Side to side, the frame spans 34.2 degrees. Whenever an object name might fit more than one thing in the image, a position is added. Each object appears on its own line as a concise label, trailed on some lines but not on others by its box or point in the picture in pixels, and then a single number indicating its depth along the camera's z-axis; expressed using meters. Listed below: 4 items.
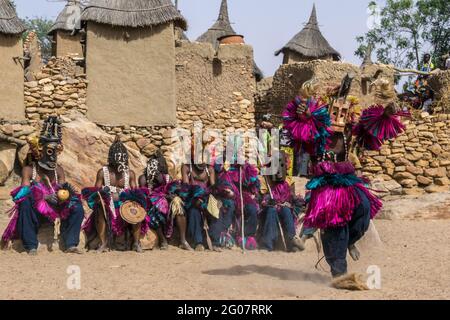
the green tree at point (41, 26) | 45.51
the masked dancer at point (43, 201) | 9.23
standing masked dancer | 6.89
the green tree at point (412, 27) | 26.69
